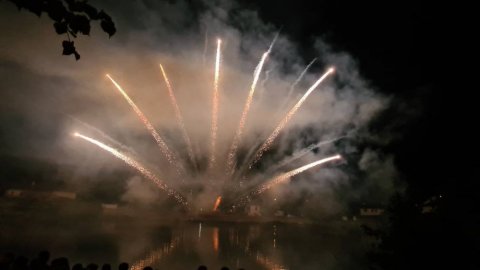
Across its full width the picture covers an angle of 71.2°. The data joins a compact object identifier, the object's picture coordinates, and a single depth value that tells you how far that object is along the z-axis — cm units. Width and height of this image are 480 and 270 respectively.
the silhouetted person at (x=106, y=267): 912
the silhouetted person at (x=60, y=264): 875
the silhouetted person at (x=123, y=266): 923
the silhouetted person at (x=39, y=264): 856
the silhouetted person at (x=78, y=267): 884
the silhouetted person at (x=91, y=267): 907
